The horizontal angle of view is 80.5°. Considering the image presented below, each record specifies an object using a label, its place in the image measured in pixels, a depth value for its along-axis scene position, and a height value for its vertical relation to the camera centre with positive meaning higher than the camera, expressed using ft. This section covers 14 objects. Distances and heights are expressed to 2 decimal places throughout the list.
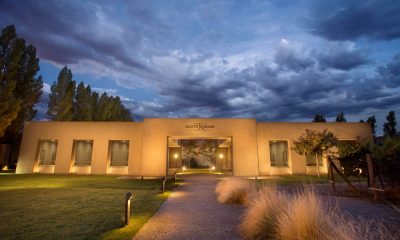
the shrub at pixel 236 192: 26.89 -3.09
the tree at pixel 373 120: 169.35 +32.86
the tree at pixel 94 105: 112.06 +27.68
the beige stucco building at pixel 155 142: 68.64 +6.64
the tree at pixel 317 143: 59.93 +5.72
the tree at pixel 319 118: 173.47 +34.69
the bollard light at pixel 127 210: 17.93 -3.51
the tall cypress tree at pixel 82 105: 104.55 +26.25
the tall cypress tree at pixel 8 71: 68.23 +27.65
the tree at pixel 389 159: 26.96 +0.91
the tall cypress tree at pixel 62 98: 96.48 +26.94
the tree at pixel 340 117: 168.32 +34.45
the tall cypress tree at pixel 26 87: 83.92 +26.97
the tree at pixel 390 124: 140.80 +25.43
